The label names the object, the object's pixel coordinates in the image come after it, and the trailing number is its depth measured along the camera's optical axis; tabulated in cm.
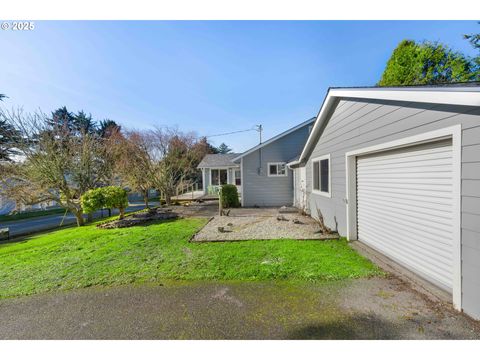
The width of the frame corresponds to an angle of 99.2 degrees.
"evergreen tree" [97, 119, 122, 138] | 3173
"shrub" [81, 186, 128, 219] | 862
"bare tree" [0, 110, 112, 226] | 1082
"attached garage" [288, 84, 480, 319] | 241
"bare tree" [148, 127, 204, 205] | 1614
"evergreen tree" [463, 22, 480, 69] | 1121
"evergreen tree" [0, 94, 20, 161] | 1153
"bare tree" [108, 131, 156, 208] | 1513
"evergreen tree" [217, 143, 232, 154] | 5362
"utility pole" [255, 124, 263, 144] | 1755
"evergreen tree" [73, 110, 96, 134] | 2951
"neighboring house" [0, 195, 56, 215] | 1096
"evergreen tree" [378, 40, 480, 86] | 1311
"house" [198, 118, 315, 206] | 1273
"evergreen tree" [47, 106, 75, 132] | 1296
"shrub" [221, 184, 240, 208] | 1274
